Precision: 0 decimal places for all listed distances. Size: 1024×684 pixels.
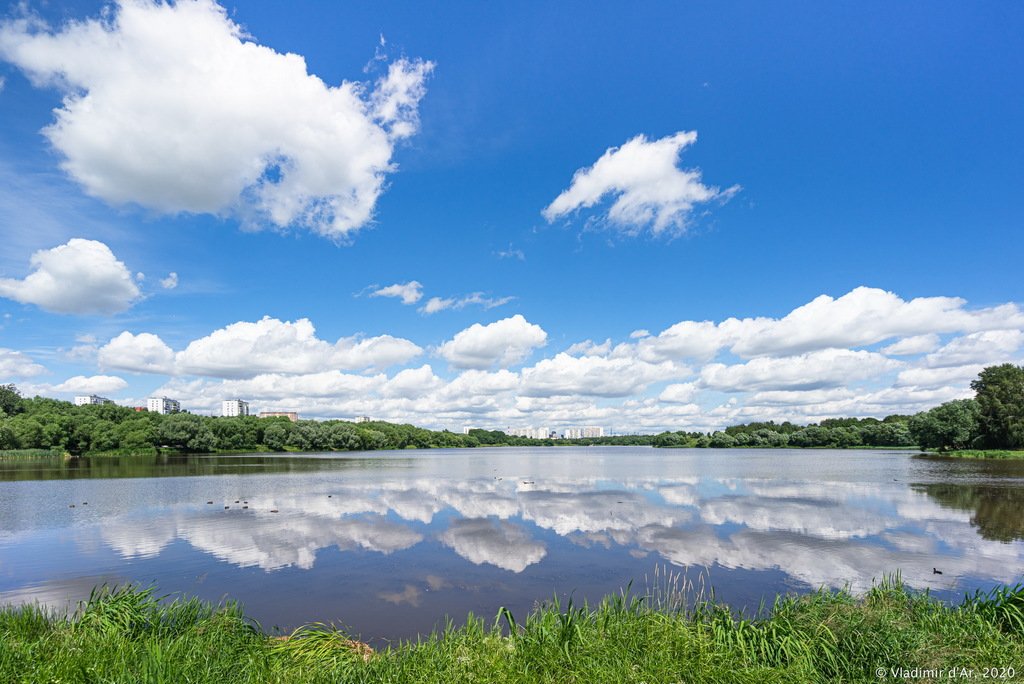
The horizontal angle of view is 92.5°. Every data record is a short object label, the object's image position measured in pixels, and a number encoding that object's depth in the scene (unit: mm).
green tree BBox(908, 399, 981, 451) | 89125
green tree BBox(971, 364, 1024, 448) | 78750
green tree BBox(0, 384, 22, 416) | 121125
